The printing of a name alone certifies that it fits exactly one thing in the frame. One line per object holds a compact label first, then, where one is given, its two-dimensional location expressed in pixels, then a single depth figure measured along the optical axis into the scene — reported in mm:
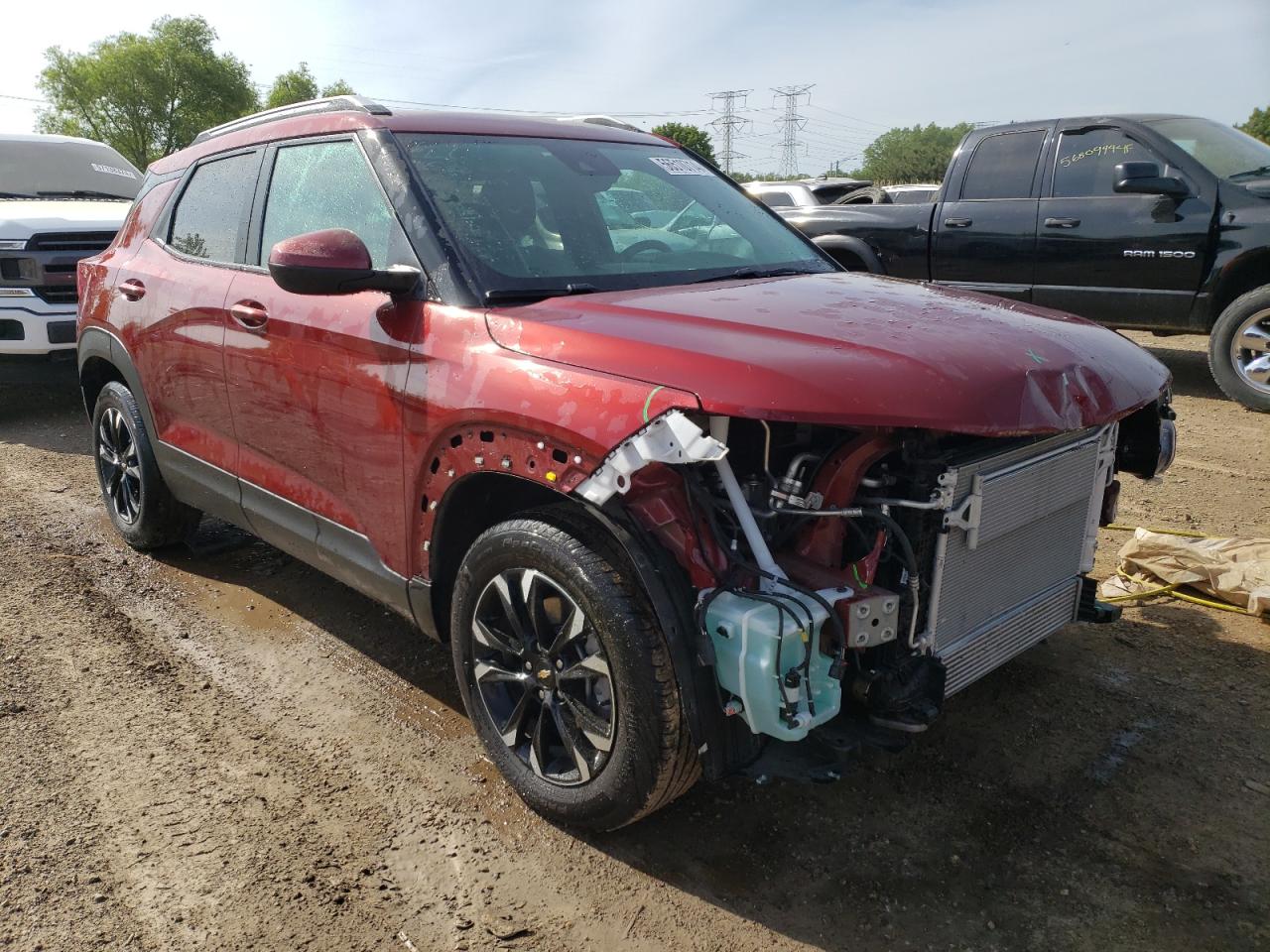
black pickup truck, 7117
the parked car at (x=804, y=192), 10156
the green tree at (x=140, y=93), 57781
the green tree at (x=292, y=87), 74500
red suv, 2201
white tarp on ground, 3943
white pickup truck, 7395
